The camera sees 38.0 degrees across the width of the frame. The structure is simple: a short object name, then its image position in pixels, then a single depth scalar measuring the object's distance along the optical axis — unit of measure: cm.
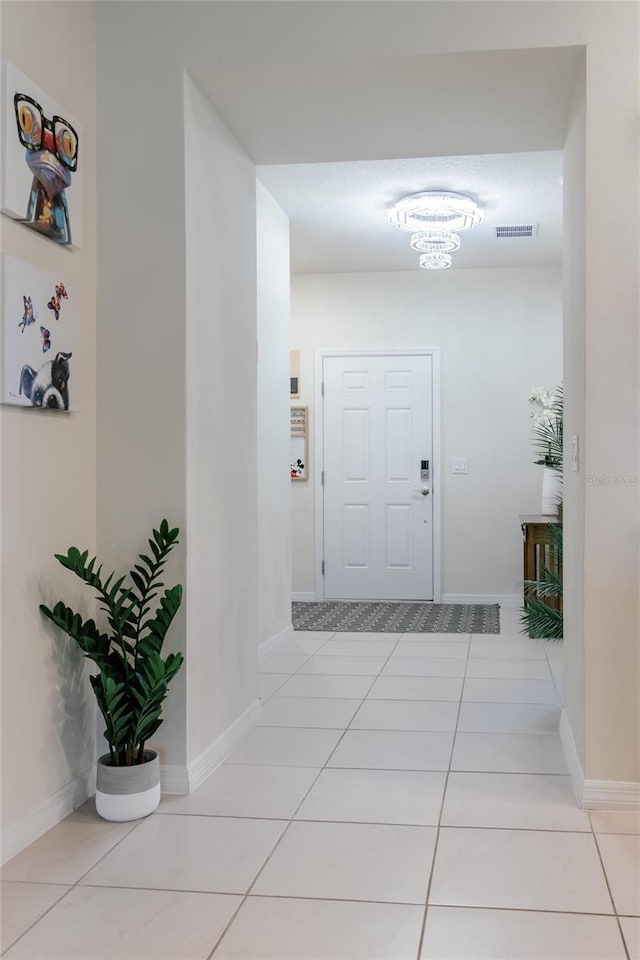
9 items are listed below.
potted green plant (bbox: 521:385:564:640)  553
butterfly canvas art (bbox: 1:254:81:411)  251
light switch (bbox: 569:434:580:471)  313
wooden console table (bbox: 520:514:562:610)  611
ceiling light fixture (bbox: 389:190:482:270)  536
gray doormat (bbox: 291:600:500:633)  617
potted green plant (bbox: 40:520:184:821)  273
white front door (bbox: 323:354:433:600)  741
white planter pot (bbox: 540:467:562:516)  648
